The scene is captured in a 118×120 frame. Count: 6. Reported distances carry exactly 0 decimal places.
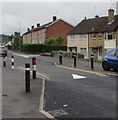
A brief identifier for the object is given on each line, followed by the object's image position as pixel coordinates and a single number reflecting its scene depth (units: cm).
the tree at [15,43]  6974
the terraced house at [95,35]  3769
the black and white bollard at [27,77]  794
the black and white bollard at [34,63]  1031
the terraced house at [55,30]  5891
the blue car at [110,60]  1277
